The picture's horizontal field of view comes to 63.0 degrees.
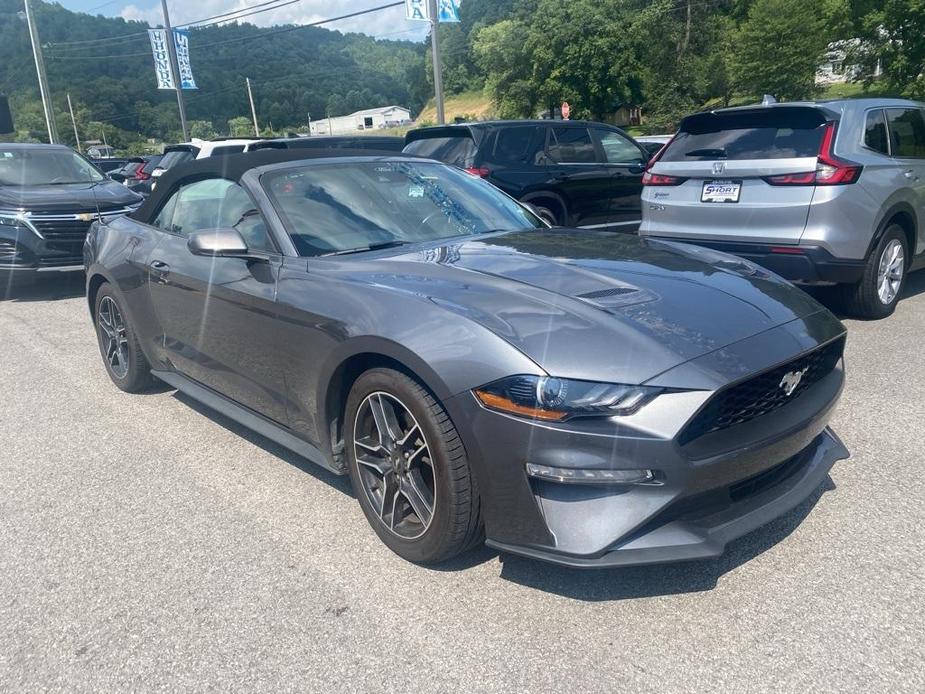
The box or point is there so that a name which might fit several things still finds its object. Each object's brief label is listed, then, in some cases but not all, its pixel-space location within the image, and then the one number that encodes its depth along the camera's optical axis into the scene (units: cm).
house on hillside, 3741
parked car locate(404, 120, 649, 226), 883
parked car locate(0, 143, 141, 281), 866
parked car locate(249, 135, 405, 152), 1138
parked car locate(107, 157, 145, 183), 1827
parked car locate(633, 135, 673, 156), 1342
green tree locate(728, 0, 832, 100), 4050
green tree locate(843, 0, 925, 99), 3222
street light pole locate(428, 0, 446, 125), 2035
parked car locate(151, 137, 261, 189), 1203
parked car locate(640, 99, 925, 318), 554
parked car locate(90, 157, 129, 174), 2338
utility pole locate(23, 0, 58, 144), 2359
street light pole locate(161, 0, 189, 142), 2752
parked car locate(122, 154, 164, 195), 1538
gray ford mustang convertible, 230
